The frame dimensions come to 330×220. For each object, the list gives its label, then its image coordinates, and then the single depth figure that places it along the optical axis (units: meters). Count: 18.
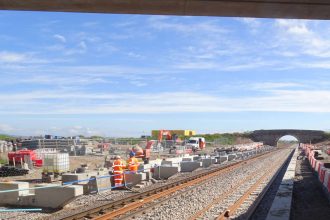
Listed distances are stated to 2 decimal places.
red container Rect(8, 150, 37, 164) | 24.97
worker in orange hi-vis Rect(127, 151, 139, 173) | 19.11
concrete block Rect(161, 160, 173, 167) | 25.64
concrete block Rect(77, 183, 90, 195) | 15.96
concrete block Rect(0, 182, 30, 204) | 13.46
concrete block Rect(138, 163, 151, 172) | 21.07
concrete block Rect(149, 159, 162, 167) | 23.82
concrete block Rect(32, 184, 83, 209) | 12.88
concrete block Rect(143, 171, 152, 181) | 19.98
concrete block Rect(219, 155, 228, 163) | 37.38
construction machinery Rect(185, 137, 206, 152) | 53.86
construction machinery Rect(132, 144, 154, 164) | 27.17
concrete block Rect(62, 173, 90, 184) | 15.96
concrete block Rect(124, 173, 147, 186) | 18.80
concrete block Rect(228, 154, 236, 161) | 40.66
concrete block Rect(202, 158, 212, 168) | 31.70
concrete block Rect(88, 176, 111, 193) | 16.30
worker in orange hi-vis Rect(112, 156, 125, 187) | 17.44
